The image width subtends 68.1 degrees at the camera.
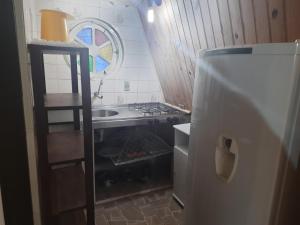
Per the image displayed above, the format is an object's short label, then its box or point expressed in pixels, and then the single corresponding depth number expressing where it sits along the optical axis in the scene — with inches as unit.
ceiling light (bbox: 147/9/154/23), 86.0
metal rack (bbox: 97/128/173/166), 95.3
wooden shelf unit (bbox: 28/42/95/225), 45.3
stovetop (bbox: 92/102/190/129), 82.8
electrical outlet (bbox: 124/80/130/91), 108.4
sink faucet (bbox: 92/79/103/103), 102.5
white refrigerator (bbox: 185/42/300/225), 30.2
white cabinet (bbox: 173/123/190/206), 79.4
